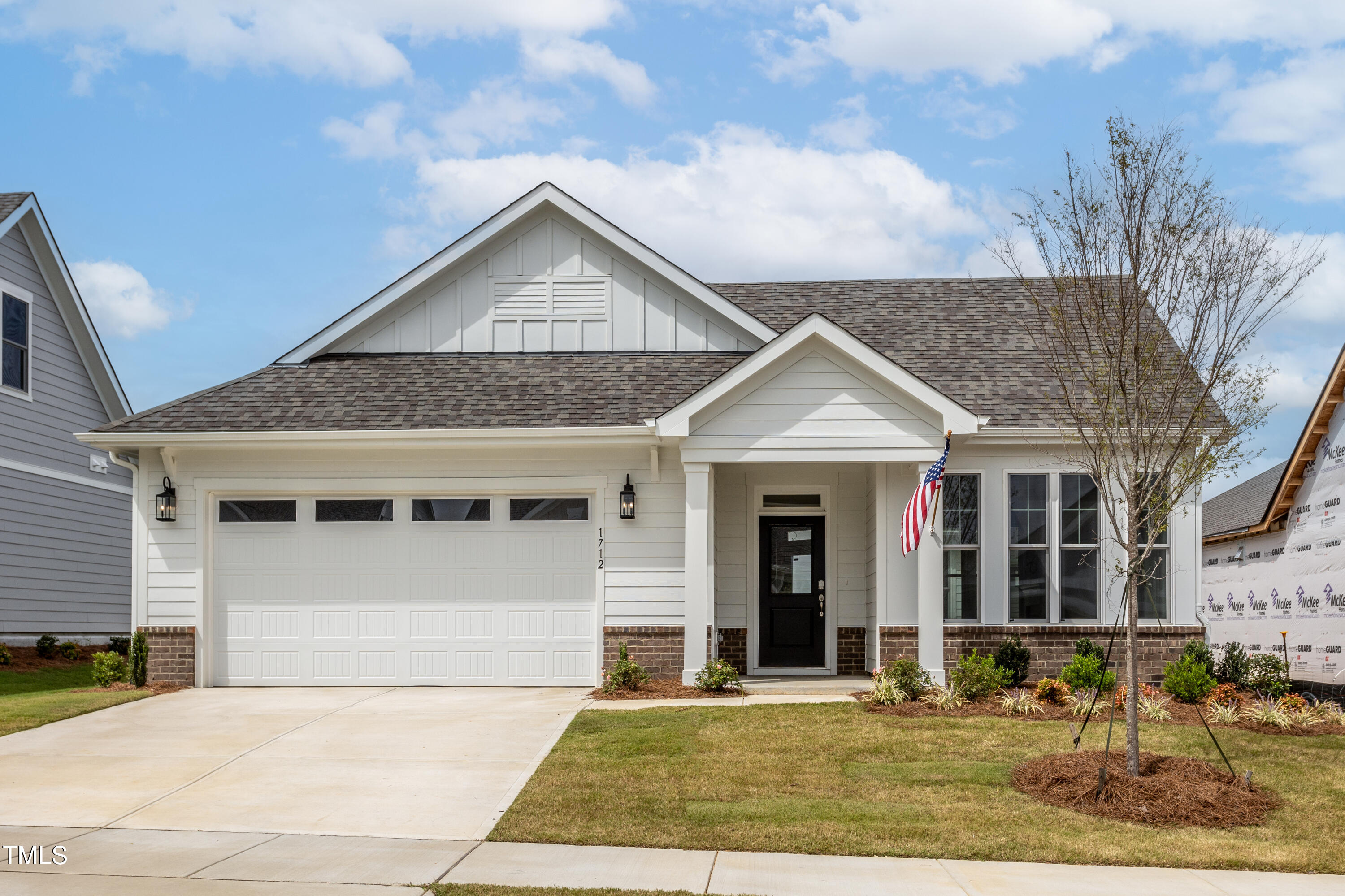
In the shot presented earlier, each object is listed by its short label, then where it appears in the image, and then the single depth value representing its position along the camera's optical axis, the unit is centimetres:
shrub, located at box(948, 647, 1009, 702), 1224
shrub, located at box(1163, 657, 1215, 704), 1237
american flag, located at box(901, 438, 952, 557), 1222
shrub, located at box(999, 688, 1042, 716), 1169
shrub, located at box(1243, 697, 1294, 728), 1118
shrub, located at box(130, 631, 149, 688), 1394
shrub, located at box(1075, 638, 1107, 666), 1366
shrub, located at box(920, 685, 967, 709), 1191
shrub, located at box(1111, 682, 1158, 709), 1201
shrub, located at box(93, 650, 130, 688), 1401
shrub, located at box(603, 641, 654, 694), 1307
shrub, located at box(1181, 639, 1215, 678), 1317
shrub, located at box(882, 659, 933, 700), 1228
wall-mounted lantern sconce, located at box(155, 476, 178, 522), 1402
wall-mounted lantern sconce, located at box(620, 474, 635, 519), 1384
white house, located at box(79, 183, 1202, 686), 1342
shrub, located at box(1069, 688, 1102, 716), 1175
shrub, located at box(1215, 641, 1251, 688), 1310
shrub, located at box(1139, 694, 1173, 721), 1138
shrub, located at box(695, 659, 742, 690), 1304
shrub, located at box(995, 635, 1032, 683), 1366
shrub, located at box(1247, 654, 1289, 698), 1271
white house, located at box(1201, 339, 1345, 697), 1530
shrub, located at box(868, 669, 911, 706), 1200
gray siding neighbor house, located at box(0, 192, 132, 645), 1883
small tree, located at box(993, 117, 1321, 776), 876
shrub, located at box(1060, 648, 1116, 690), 1291
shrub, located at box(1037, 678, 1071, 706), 1239
